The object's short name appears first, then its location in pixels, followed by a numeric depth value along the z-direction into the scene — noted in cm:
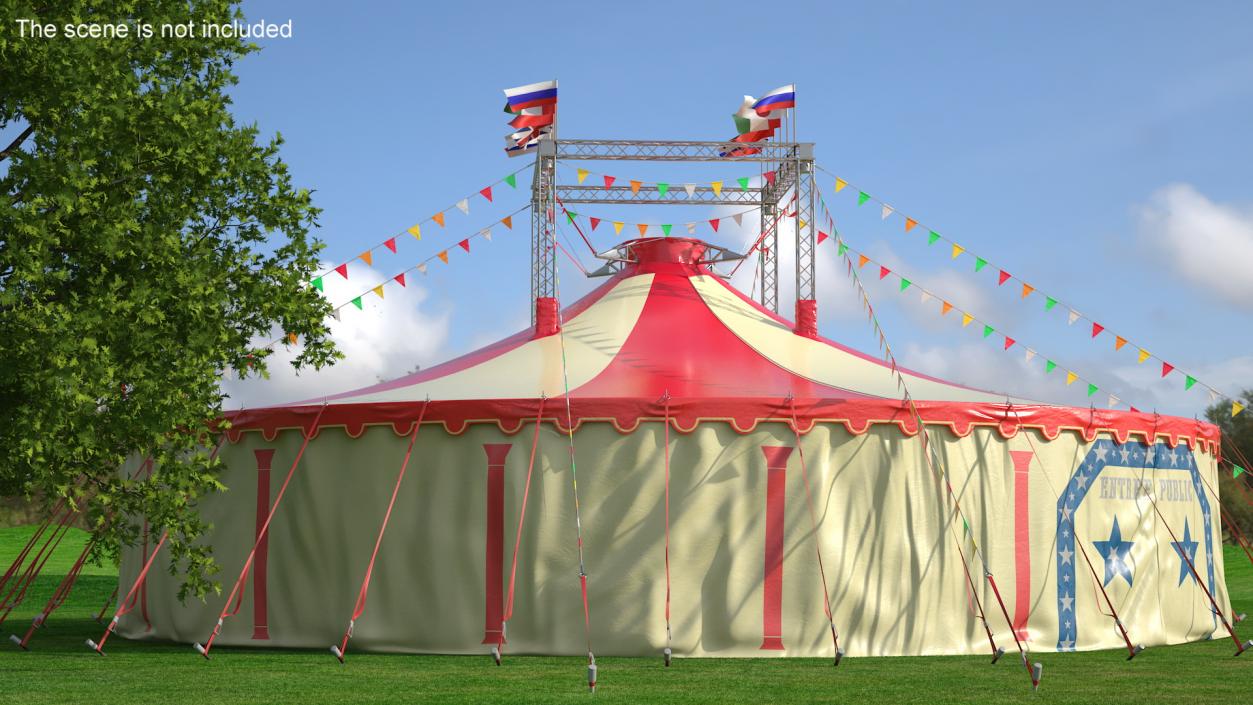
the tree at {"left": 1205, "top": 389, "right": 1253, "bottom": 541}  2979
